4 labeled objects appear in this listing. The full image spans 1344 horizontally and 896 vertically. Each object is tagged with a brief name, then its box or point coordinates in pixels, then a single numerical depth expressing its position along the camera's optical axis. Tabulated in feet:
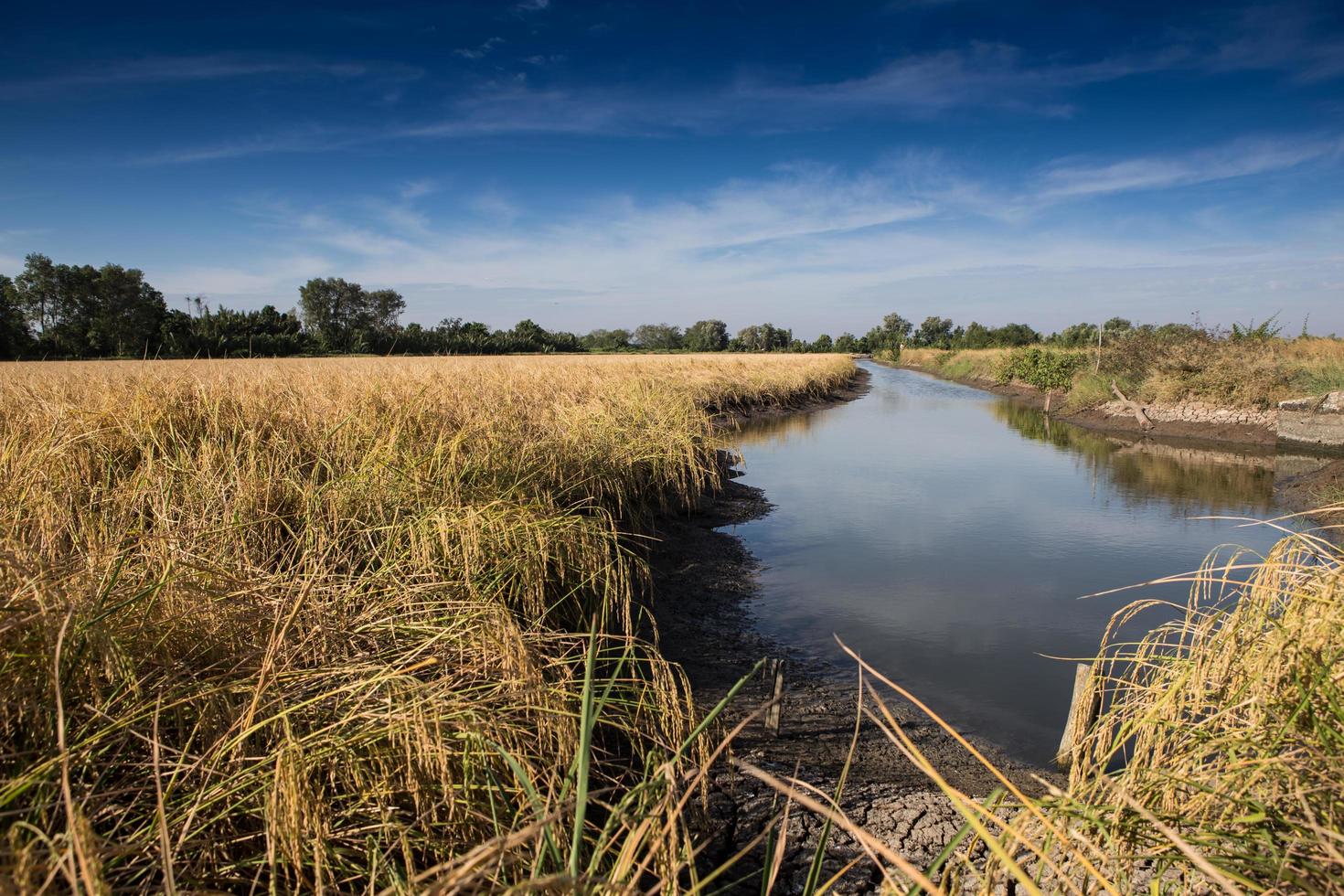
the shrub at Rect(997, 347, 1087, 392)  87.25
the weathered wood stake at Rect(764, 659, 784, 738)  12.24
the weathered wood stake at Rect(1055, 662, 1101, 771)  10.36
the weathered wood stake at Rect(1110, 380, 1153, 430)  58.76
